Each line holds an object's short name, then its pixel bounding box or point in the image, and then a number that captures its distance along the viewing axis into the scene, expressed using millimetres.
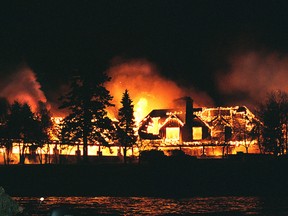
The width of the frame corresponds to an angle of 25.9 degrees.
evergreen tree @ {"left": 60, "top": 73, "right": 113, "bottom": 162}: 64812
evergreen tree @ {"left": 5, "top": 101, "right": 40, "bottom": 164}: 72000
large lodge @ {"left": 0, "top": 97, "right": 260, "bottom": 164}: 77250
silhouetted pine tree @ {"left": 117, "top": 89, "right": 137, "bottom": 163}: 72312
